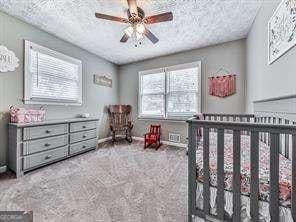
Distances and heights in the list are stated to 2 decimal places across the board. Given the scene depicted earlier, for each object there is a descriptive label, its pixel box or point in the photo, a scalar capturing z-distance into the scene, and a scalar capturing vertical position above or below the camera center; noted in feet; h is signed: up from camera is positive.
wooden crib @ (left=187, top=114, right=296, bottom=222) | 2.89 -1.29
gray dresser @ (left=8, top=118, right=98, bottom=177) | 7.48 -1.76
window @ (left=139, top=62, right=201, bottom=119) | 12.76 +1.66
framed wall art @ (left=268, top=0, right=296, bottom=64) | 4.63 +2.70
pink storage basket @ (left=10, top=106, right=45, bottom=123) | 7.89 -0.28
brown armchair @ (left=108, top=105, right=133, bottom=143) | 14.70 -0.96
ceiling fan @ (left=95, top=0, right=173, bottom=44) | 6.32 +3.78
